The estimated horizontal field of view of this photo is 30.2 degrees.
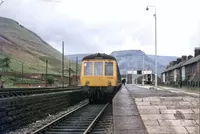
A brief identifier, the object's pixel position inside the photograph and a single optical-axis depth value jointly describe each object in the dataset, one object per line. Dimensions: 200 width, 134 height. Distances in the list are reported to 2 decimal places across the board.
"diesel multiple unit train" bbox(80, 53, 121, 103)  23.31
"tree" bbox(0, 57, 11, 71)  82.07
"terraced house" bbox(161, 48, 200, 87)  64.03
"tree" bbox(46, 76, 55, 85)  63.33
